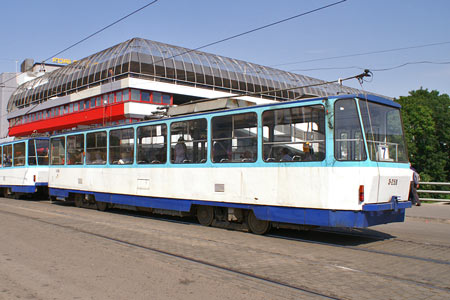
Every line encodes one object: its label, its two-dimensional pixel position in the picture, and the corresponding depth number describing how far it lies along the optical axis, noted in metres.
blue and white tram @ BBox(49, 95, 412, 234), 8.23
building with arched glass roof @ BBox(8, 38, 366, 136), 38.94
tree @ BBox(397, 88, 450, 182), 52.09
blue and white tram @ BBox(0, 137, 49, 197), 19.84
